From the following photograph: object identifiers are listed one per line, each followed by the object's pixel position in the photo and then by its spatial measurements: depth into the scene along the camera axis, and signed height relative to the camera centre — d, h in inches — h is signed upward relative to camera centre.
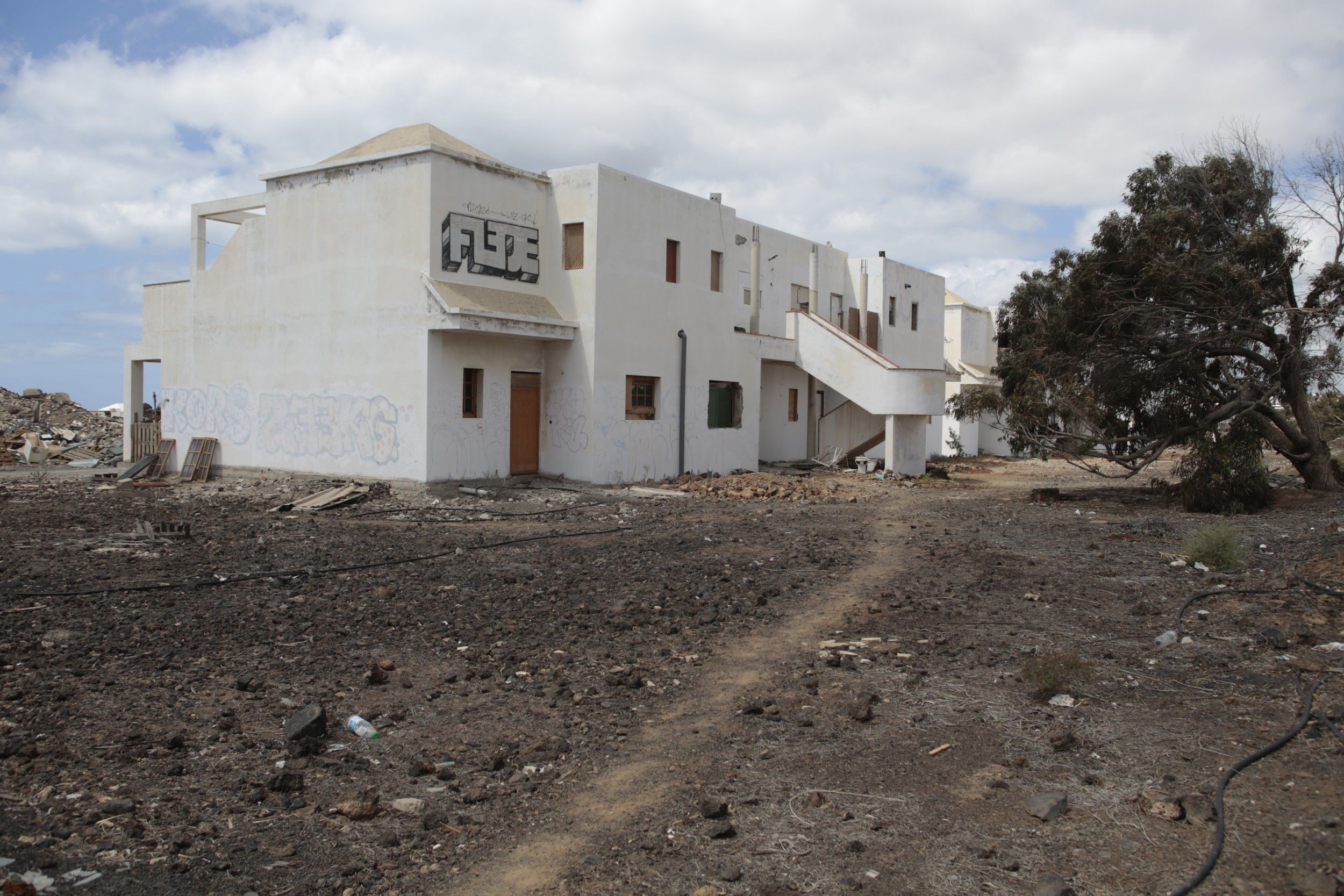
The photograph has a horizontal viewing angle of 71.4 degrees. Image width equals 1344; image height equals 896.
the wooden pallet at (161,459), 925.2 -23.7
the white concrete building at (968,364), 1482.8 +148.4
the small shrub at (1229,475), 684.7 -18.2
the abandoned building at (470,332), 740.0 +95.1
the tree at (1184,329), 692.7 +92.8
